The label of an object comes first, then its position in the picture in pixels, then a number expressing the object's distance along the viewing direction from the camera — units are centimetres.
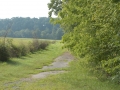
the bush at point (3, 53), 2029
